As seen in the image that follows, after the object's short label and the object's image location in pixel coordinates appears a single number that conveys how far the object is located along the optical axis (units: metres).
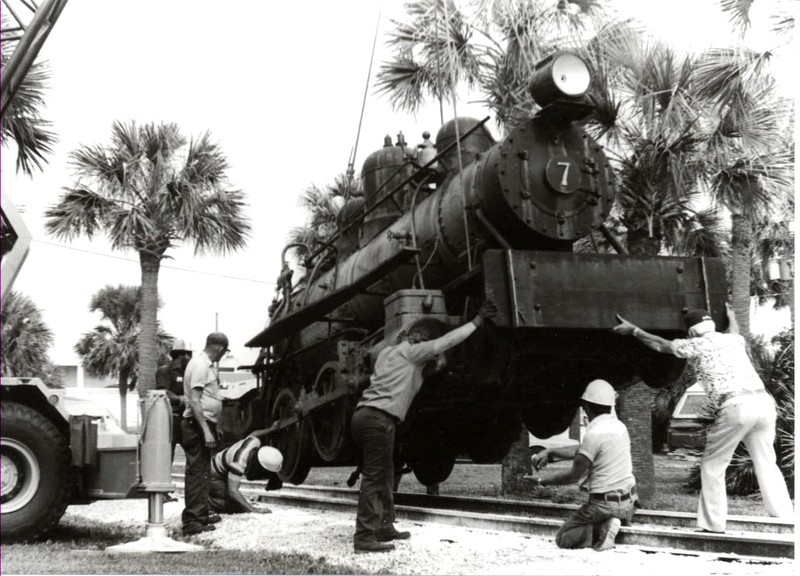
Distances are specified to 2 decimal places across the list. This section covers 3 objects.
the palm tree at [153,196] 18.78
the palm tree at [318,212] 20.69
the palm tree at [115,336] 34.81
